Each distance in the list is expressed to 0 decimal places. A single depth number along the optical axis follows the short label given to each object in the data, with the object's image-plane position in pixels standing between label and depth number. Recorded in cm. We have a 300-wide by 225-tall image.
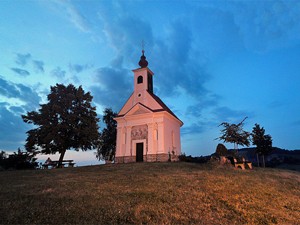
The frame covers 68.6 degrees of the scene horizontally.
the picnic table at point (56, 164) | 2542
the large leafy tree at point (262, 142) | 3653
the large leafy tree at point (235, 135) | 2871
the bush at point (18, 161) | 2536
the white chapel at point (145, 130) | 2736
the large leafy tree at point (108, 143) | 4031
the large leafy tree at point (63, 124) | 2615
